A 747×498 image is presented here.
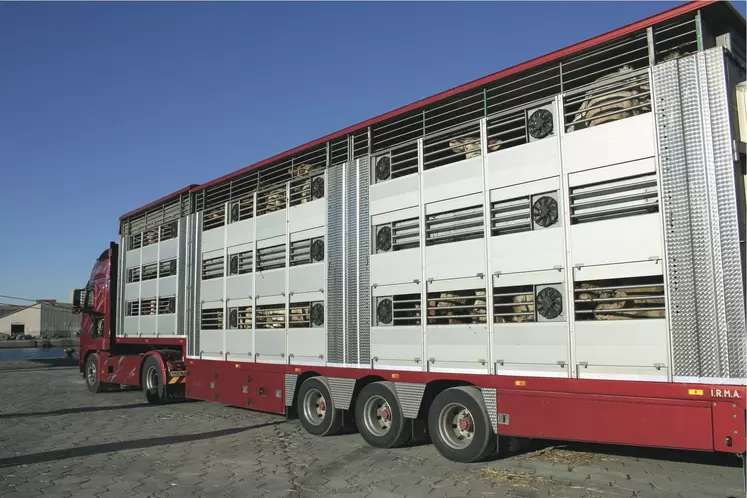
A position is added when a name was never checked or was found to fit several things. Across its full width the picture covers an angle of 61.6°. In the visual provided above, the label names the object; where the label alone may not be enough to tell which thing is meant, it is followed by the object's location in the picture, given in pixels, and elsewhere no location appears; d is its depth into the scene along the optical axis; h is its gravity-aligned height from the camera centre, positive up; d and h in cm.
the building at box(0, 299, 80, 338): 8525 -7
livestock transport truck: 630 +70
